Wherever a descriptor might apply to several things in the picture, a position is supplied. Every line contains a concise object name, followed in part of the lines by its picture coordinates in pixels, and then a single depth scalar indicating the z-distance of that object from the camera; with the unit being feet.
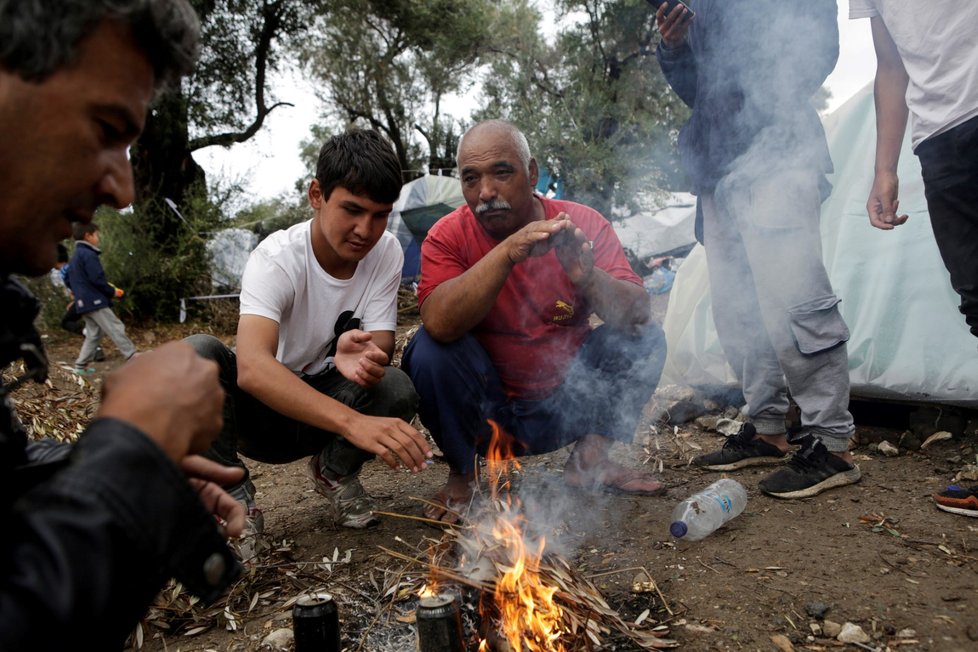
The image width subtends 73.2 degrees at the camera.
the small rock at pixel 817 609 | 7.16
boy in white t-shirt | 9.09
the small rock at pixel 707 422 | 14.98
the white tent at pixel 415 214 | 37.37
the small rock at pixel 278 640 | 7.37
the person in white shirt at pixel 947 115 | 8.55
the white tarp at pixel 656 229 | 40.91
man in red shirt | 10.54
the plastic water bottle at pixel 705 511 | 9.21
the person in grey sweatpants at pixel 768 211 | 10.41
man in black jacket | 3.03
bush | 36.47
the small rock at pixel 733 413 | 15.12
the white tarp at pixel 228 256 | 39.17
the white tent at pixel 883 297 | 12.37
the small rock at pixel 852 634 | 6.70
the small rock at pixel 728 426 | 14.38
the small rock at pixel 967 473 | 10.64
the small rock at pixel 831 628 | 6.88
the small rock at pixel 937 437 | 12.19
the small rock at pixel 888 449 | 12.23
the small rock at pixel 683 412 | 15.43
